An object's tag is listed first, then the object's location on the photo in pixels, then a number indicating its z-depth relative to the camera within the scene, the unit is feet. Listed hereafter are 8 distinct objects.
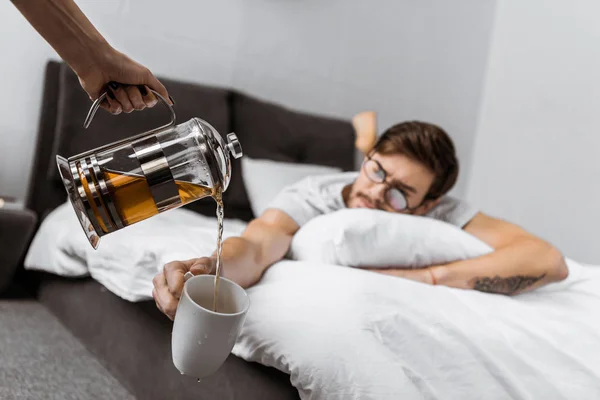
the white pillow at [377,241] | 3.60
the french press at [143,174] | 2.19
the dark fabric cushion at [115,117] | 4.47
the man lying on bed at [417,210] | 3.84
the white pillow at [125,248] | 3.47
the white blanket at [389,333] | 2.55
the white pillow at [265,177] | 5.64
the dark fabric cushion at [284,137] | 6.01
